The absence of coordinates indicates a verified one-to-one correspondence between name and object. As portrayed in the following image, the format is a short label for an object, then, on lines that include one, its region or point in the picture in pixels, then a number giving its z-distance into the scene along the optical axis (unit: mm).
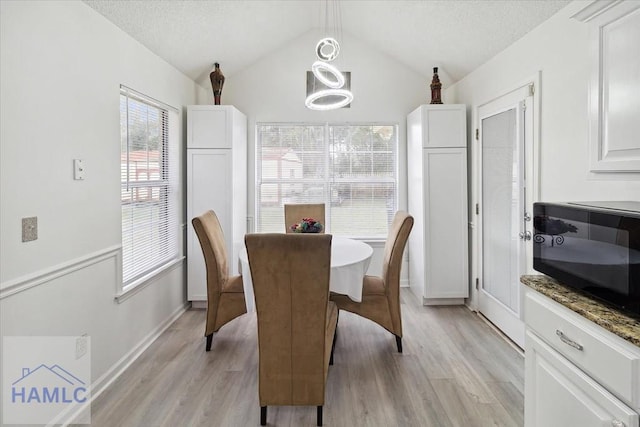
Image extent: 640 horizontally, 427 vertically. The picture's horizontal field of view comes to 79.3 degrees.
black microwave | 1208
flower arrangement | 3094
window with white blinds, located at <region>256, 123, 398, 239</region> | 4602
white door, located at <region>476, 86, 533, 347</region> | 2928
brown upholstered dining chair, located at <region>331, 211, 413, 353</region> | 2850
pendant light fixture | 2832
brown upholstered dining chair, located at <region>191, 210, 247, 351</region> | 2922
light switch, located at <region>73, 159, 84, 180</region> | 2174
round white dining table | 2541
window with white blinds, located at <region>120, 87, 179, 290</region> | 2883
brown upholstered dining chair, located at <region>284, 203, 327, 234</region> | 4047
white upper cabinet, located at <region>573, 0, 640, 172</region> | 1475
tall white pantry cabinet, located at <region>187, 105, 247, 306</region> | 3922
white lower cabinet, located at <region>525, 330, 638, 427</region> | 1171
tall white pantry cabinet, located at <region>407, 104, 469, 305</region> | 3955
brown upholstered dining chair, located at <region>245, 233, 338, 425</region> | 1902
